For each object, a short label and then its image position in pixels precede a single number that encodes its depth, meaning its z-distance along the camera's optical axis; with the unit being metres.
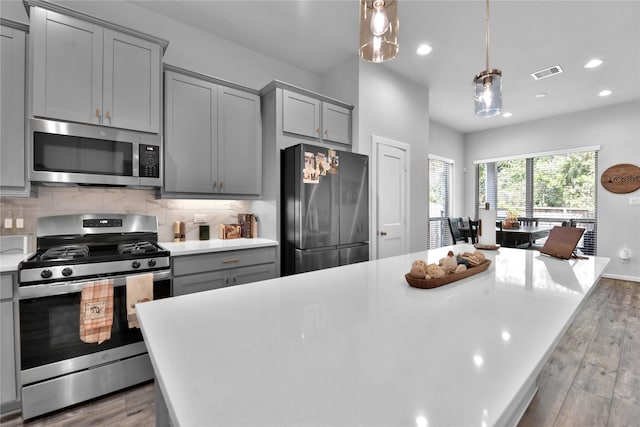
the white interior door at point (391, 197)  3.59
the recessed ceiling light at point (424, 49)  3.23
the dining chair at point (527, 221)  5.82
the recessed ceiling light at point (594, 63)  3.51
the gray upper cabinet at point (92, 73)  1.93
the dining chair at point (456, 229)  4.88
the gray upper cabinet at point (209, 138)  2.51
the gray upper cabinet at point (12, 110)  1.86
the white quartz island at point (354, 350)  0.48
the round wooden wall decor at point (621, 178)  4.77
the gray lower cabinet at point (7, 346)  1.67
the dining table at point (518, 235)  4.29
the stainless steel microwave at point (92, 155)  1.94
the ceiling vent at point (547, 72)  3.72
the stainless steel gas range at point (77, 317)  1.70
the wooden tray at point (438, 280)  1.18
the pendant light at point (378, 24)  1.27
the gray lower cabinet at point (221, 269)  2.22
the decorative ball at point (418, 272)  1.19
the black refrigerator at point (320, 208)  2.70
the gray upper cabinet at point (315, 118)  2.95
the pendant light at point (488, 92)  1.78
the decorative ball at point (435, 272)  1.19
